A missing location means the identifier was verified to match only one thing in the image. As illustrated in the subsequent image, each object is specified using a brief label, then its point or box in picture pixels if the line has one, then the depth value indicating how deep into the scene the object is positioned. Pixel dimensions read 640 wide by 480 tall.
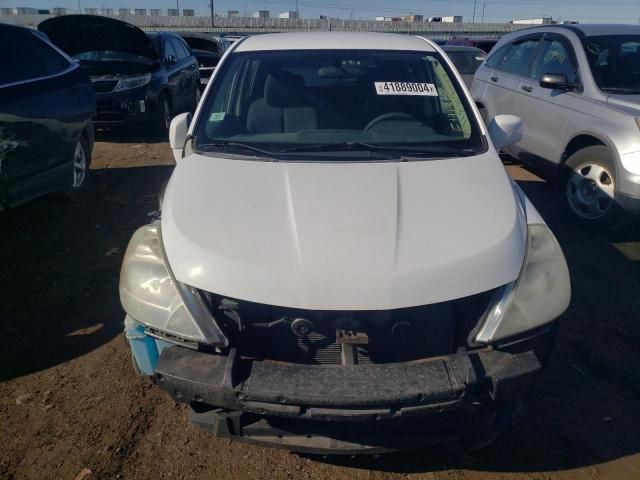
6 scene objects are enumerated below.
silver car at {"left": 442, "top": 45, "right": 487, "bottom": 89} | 11.06
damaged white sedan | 2.03
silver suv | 4.71
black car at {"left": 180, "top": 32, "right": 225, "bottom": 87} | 13.46
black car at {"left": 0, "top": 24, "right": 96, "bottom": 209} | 4.38
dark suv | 8.04
